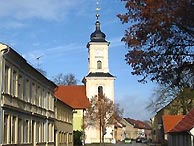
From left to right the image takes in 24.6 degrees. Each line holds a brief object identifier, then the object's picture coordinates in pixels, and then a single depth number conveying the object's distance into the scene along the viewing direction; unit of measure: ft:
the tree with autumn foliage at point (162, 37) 54.29
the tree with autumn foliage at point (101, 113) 254.68
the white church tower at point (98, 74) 306.76
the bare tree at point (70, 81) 358.72
